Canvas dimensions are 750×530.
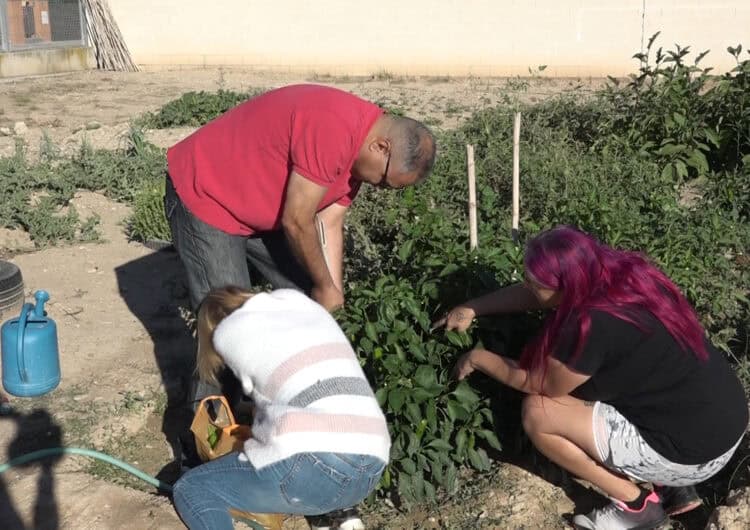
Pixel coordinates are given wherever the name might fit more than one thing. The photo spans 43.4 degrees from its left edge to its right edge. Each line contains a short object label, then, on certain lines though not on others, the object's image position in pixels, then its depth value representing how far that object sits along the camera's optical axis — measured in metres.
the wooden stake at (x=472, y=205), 4.25
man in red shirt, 3.30
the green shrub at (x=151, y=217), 6.31
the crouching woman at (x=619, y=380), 2.97
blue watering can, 4.32
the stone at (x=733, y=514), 3.11
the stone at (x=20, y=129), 9.66
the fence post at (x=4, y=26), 13.43
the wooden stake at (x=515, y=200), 4.75
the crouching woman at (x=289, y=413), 2.54
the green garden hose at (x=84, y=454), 3.68
